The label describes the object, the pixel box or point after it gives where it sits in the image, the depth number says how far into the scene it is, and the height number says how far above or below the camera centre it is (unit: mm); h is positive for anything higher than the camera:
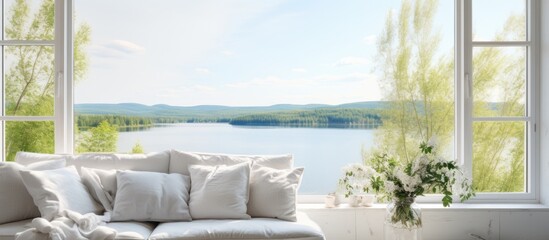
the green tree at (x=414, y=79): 4805 +333
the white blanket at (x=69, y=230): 3373 -669
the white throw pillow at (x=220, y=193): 3941 -523
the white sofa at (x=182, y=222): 3566 -698
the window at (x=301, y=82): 4746 +313
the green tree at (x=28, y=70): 4672 +418
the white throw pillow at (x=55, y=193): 3682 -488
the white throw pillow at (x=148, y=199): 3875 -558
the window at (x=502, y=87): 4789 +261
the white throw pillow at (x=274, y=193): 3988 -536
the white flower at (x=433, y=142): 3730 -160
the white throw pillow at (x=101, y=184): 4004 -467
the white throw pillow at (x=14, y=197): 3805 -527
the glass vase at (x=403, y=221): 3834 -710
